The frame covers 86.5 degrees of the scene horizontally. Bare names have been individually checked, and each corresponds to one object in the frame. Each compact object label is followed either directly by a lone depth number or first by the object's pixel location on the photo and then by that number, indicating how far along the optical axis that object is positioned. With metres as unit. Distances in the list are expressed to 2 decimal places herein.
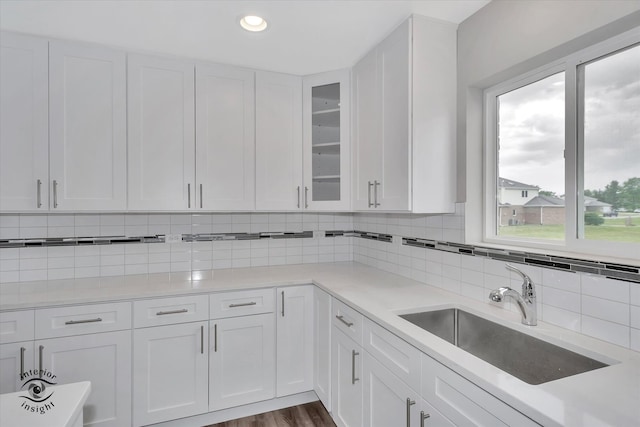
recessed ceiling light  1.74
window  1.27
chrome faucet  1.37
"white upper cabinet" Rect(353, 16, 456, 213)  1.77
